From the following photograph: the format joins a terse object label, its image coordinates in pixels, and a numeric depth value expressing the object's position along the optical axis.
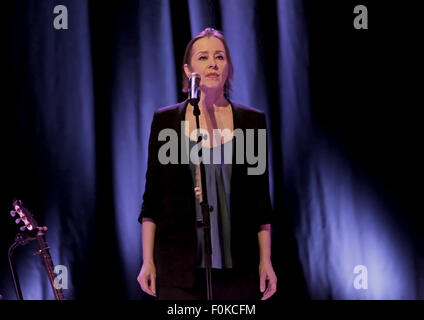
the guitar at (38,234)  5.50
